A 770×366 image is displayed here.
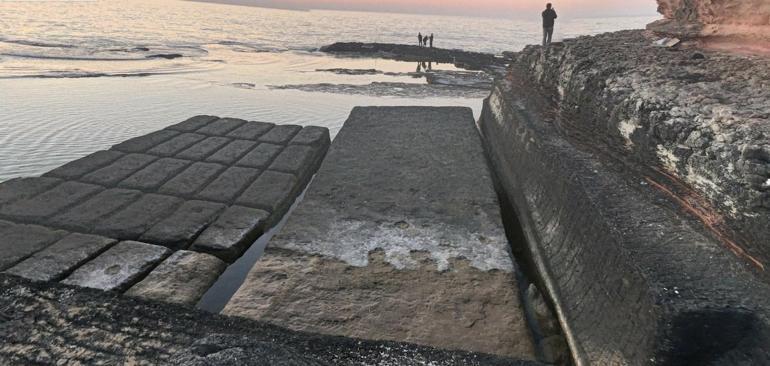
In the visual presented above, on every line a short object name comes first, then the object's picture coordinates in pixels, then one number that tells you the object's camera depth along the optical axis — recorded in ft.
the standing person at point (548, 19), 38.06
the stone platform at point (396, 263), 7.43
